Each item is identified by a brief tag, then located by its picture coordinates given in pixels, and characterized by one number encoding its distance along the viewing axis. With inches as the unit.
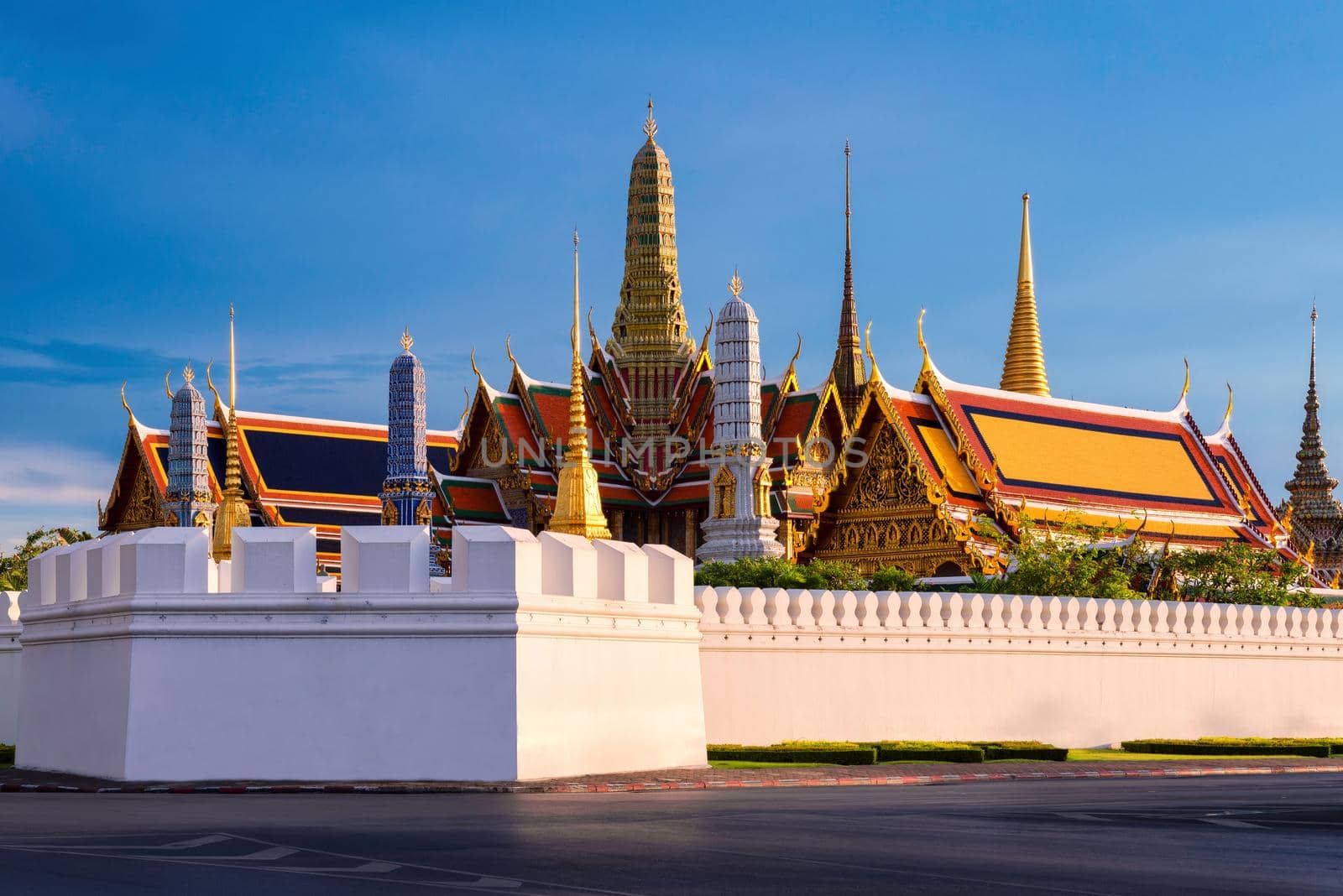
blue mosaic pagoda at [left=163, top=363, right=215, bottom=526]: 1984.5
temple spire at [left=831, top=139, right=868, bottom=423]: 2461.9
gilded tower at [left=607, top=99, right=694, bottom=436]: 2032.5
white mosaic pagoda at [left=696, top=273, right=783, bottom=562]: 1540.4
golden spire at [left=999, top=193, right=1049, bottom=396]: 2111.2
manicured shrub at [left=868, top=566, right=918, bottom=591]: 1328.7
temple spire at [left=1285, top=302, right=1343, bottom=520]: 2669.8
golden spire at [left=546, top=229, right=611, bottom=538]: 1607.3
